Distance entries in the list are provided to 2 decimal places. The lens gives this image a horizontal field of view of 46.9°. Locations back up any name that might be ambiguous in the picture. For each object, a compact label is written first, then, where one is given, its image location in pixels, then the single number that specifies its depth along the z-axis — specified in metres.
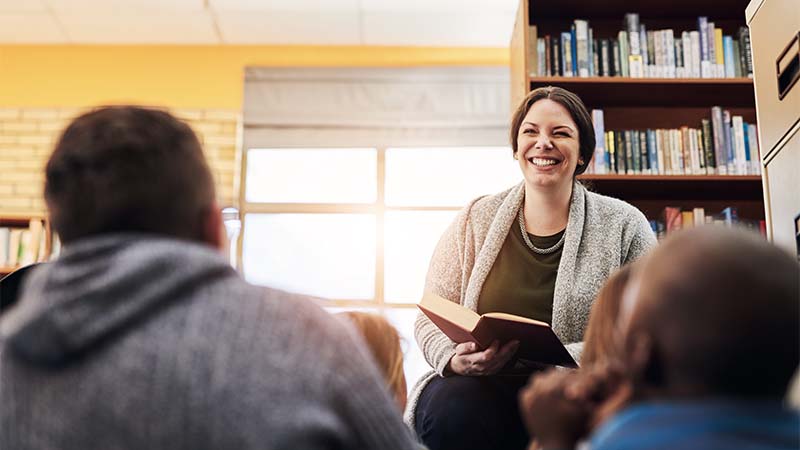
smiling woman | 1.85
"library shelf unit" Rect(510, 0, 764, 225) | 3.37
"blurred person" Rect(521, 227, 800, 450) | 0.66
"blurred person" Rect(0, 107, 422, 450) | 0.81
